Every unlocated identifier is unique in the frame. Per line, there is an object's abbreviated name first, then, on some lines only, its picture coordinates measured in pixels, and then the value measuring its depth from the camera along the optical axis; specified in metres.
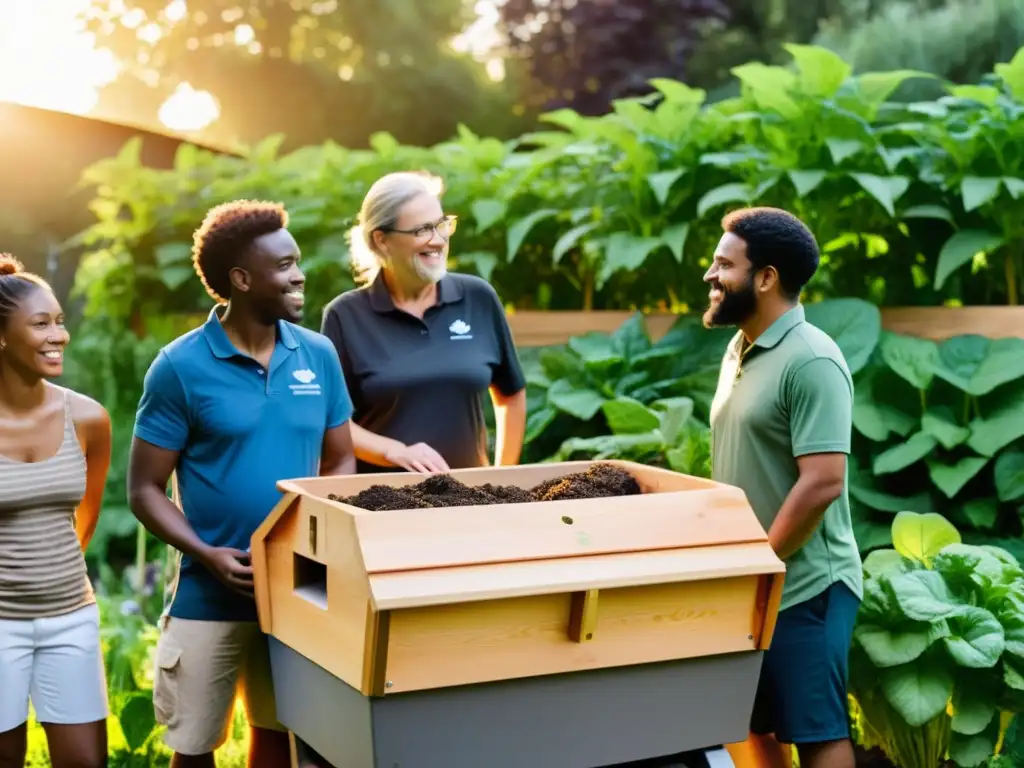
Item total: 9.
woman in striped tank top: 2.70
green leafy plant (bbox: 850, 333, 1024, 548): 4.02
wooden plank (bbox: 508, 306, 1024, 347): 4.32
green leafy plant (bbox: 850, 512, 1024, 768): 3.05
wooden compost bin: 2.03
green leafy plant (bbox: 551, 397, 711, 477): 3.99
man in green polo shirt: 2.56
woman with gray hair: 3.18
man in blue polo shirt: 2.60
